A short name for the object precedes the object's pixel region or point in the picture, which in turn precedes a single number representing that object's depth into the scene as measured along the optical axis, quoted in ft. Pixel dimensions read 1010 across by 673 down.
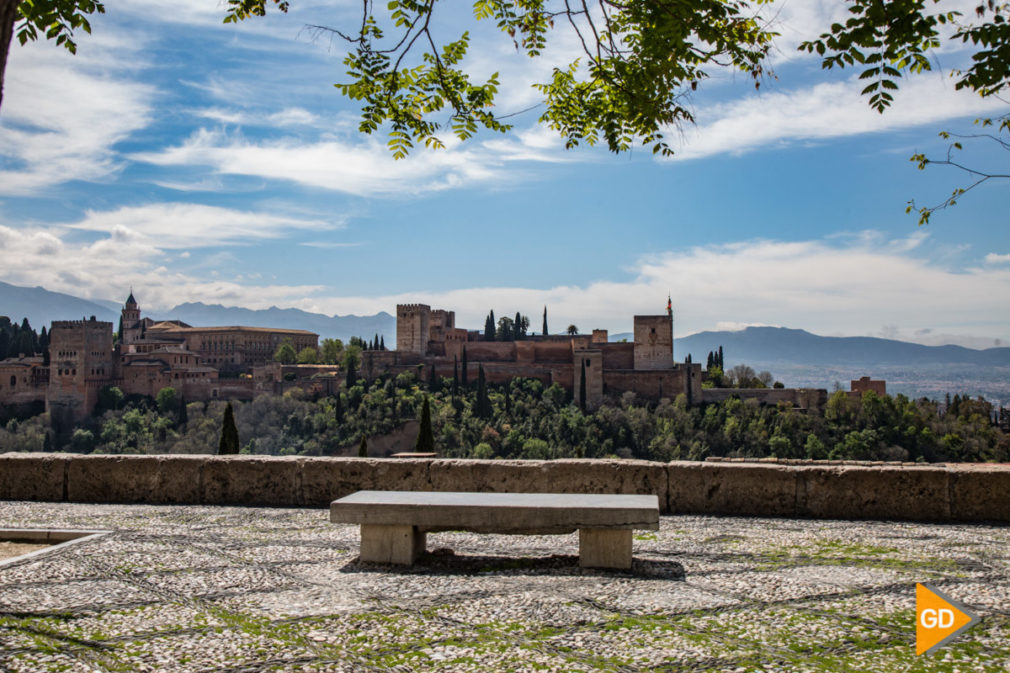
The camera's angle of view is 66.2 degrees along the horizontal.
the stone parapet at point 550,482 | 18.01
